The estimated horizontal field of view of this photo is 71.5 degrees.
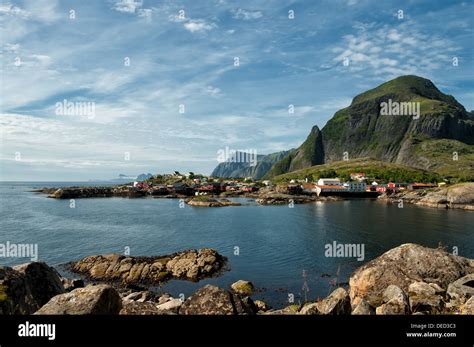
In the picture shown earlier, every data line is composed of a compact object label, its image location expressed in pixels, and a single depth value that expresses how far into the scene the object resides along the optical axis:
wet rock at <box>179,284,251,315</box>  9.11
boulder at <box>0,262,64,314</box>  10.36
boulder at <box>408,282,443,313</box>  15.02
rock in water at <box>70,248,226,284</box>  38.72
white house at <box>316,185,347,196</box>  178.88
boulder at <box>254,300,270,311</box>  26.39
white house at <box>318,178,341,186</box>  194.45
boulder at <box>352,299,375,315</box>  14.23
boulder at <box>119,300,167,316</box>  9.09
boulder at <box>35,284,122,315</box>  8.95
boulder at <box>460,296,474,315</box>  9.44
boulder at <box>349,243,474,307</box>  22.03
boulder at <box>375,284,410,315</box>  14.48
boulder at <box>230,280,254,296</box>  33.06
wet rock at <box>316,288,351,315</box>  14.12
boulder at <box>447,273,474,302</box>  19.61
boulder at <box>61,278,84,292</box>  29.82
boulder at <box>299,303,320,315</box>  14.43
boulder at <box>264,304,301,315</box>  15.84
